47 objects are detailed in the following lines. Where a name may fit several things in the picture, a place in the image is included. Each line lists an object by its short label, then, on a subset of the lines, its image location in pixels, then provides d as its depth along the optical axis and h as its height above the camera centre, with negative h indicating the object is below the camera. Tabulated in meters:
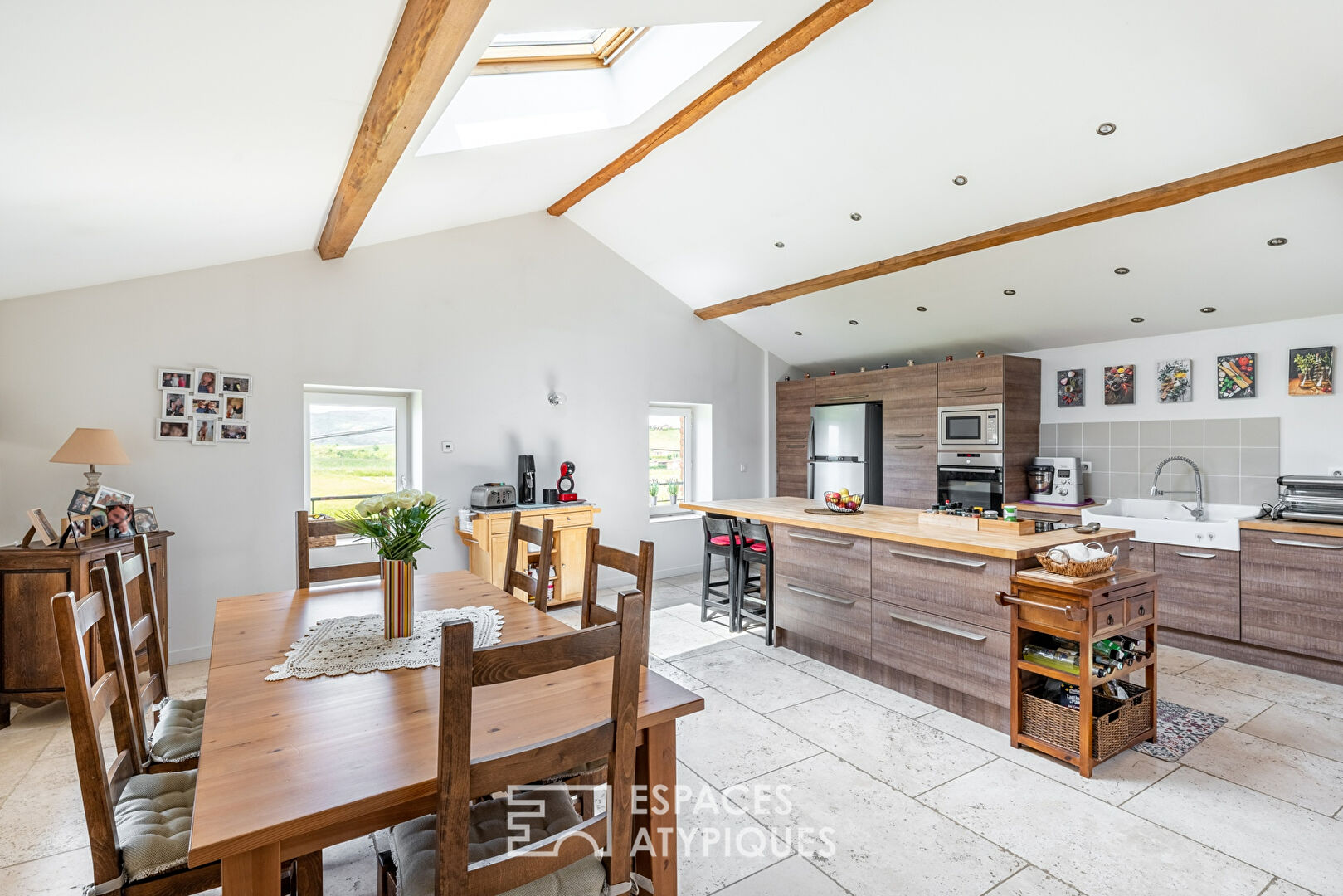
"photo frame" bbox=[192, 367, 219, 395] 3.83 +0.38
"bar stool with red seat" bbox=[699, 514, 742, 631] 4.16 -0.71
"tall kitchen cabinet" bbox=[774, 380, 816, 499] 6.37 +0.11
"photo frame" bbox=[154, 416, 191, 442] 3.73 +0.09
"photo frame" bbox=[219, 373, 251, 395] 3.91 +0.37
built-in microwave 4.86 +0.14
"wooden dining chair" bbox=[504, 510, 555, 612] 2.37 -0.46
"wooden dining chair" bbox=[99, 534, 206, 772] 1.69 -0.70
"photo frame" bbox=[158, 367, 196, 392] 3.73 +0.39
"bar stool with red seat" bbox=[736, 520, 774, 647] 3.98 -0.89
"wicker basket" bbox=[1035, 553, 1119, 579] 2.42 -0.47
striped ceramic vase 1.83 -0.44
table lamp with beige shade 3.12 -0.03
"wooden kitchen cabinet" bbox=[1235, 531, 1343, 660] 3.31 -0.79
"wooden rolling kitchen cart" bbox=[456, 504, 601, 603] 4.52 -0.71
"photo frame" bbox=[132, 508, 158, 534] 3.39 -0.41
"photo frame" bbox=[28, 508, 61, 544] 2.99 -0.39
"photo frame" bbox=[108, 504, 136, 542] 3.23 -0.40
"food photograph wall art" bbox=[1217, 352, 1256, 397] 4.08 +0.44
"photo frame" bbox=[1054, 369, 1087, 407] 4.88 +0.43
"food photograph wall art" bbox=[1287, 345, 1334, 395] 3.77 +0.43
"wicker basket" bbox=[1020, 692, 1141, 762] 2.47 -1.10
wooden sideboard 2.91 -0.77
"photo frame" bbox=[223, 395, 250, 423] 3.93 +0.22
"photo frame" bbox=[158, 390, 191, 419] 3.74 +0.24
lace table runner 1.63 -0.56
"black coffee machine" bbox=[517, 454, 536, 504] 4.91 -0.26
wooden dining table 0.99 -0.57
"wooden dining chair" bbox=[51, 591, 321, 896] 1.24 -0.82
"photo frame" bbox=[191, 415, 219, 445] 3.83 +0.08
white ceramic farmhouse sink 3.66 -0.48
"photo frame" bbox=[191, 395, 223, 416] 3.83 +0.23
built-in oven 4.89 -0.28
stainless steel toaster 4.61 -0.37
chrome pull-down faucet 4.21 -0.35
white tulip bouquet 1.85 -0.22
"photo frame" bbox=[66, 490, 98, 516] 3.19 -0.29
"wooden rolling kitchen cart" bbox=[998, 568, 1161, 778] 2.40 -0.87
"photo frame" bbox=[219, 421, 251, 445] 3.92 +0.08
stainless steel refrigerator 5.73 -0.06
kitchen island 2.74 -0.76
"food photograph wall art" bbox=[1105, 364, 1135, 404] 4.62 +0.43
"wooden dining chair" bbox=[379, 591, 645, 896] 1.00 -0.59
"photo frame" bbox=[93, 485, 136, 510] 3.30 -0.28
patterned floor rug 2.62 -1.24
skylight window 3.17 +2.05
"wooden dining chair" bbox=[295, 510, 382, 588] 2.56 -0.49
